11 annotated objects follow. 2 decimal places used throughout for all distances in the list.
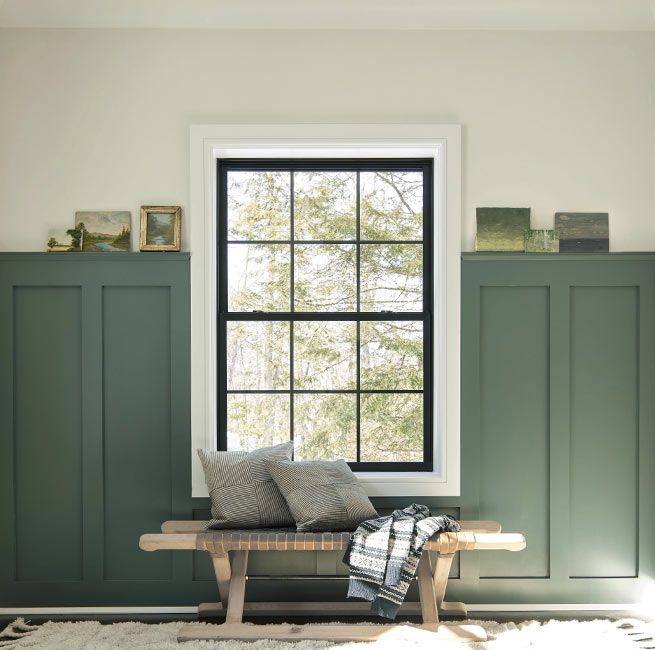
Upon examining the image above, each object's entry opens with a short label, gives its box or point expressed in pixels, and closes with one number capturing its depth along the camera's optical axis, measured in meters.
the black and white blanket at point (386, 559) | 3.11
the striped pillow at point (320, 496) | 3.30
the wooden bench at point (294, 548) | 3.19
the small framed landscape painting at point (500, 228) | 3.64
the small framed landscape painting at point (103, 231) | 3.64
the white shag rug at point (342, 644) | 3.12
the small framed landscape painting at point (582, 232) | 3.66
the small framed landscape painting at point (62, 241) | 3.64
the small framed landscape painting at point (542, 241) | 3.65
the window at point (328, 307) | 3.88
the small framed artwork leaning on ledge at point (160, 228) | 3.62
